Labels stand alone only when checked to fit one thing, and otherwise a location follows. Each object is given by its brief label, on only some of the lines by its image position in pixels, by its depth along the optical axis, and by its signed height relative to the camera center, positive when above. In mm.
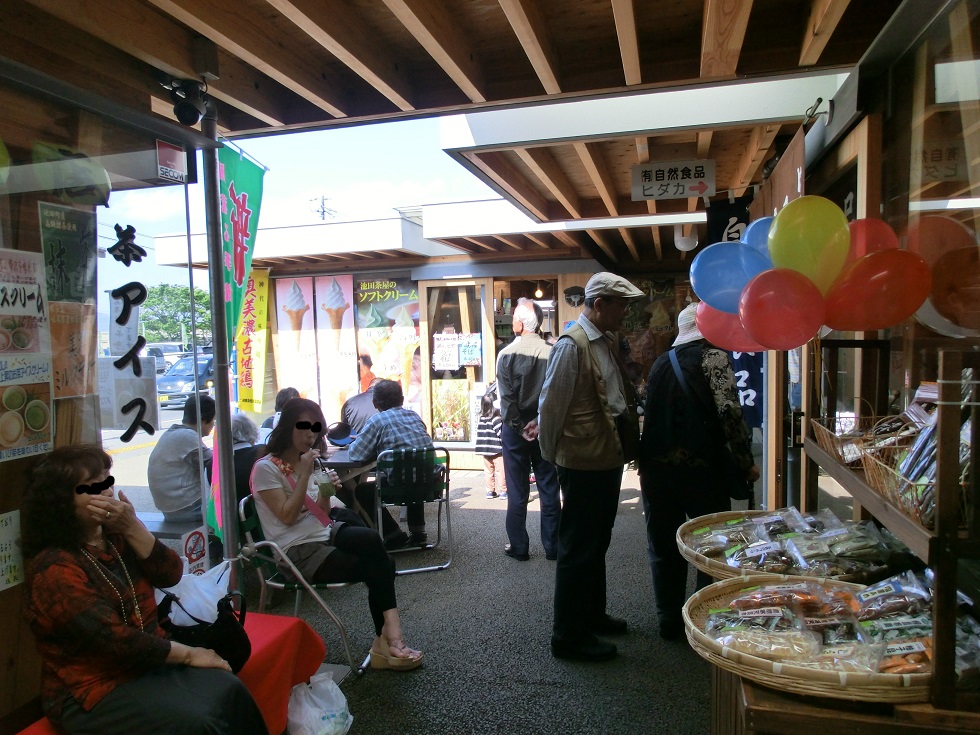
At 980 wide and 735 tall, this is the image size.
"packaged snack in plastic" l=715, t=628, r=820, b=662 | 1402 -724
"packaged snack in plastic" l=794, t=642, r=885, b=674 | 1322 -714
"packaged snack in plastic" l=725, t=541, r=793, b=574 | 1856 -697
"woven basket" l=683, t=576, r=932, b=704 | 1249 -726
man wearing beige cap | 3012 -527
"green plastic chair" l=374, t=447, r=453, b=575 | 4555 -1046
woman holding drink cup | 3141 -1024
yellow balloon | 1813 +261
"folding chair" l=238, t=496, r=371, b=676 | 3047 -1125
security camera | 2674 +1011
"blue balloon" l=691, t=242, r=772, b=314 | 2152 +203
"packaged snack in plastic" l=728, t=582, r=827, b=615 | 1591 -699
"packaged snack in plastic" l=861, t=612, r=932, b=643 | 1377 -673
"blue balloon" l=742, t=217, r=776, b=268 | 2307 +350
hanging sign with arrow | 4438 +1070
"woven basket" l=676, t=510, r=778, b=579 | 1873 -713
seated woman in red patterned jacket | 1857 -875
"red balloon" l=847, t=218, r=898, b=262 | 1920 +275
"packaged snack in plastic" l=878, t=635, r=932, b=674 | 1283 -691
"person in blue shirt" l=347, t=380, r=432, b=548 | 4695 -714
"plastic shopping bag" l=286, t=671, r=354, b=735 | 2604 -1589
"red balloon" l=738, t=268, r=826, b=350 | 1799 +61
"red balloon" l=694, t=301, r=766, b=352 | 2396 -4
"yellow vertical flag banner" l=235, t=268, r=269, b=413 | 9164 -73
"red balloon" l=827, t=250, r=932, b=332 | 1699 +106
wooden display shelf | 1211 -410
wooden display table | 1215 -799
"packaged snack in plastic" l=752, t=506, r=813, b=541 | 2090 -672
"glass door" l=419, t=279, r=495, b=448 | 8258 -308
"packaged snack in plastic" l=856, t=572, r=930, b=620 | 1469 -650
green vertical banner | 2992 +571
